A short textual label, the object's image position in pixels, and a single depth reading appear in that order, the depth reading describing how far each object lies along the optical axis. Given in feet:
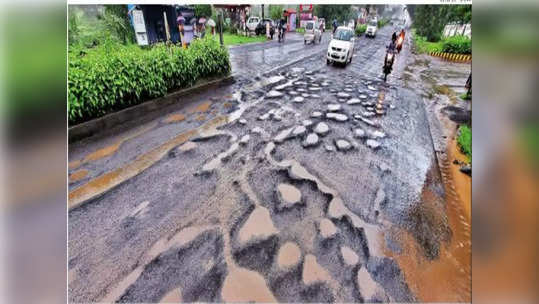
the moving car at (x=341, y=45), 29.39
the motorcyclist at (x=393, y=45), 23.78
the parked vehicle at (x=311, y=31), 48.08
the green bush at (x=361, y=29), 60.75
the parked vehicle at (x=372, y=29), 59.89
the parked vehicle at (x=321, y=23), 47.59
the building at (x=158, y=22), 26.09
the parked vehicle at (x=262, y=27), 59.63
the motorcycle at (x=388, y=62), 23.86
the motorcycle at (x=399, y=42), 28.67
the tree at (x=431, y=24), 54.60
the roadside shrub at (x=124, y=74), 12.58
